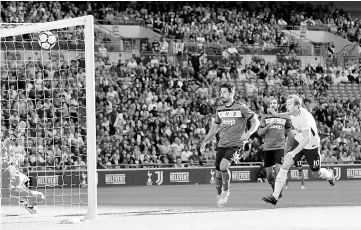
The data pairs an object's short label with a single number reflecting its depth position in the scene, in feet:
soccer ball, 67.10
